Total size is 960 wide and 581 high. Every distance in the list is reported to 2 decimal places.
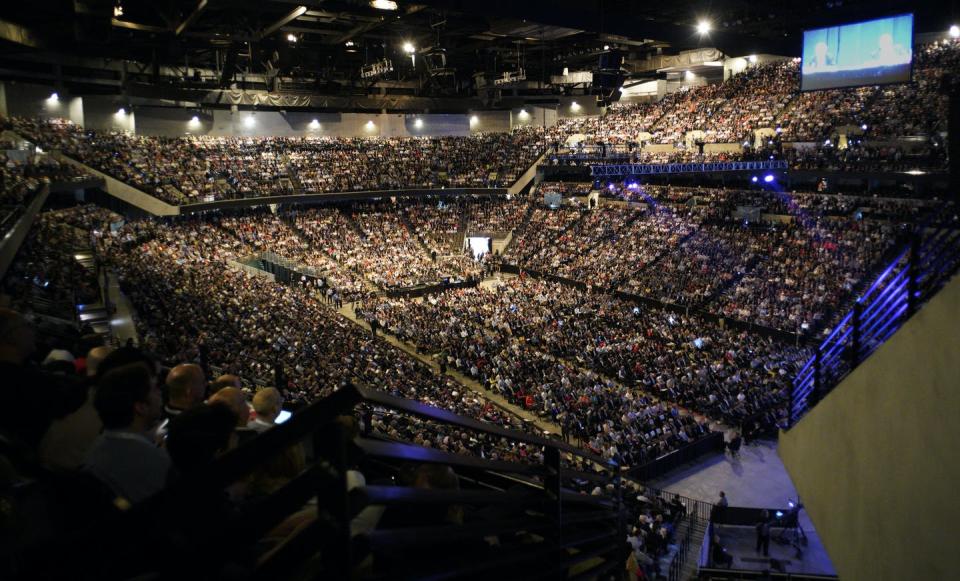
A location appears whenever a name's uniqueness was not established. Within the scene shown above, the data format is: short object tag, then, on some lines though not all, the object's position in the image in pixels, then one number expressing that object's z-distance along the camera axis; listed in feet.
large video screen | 86.69
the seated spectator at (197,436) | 6.10
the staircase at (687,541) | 37.47
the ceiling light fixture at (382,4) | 76.93
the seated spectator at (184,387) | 9.85
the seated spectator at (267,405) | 11.55
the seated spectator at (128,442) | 6.57
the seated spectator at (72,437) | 8.48
